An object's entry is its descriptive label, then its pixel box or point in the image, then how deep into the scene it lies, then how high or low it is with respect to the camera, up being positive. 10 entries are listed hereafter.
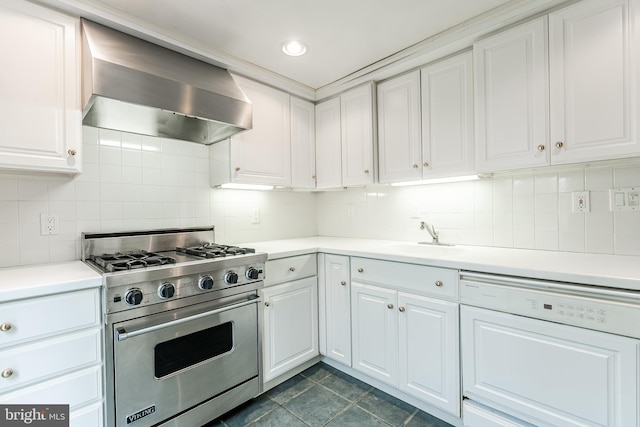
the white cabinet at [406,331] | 1.61 -0.71
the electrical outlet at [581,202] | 1.69 +0.04
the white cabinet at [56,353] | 1.13 -0.54
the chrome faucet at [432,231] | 2.27 -0.15
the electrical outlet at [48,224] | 1.66 -0.03
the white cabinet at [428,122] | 1.87 +0.61
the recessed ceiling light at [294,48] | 1.92 +1.09
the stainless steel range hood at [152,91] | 1.42 +0.65
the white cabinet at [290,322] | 1.96 -0.75
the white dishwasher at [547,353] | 1.14 -0.62
